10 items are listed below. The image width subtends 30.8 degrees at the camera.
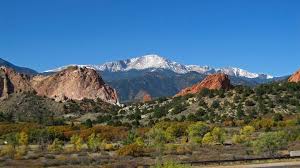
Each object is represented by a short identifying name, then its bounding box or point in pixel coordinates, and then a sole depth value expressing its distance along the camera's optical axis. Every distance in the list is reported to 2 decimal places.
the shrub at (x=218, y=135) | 69.69
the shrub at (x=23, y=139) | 75.19
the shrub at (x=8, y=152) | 60.25
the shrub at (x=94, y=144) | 67.75
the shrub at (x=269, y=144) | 51.66
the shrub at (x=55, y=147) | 67.26
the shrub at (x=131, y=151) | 57.16
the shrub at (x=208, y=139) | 70.63
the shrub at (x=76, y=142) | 68.16
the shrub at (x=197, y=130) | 74.62
